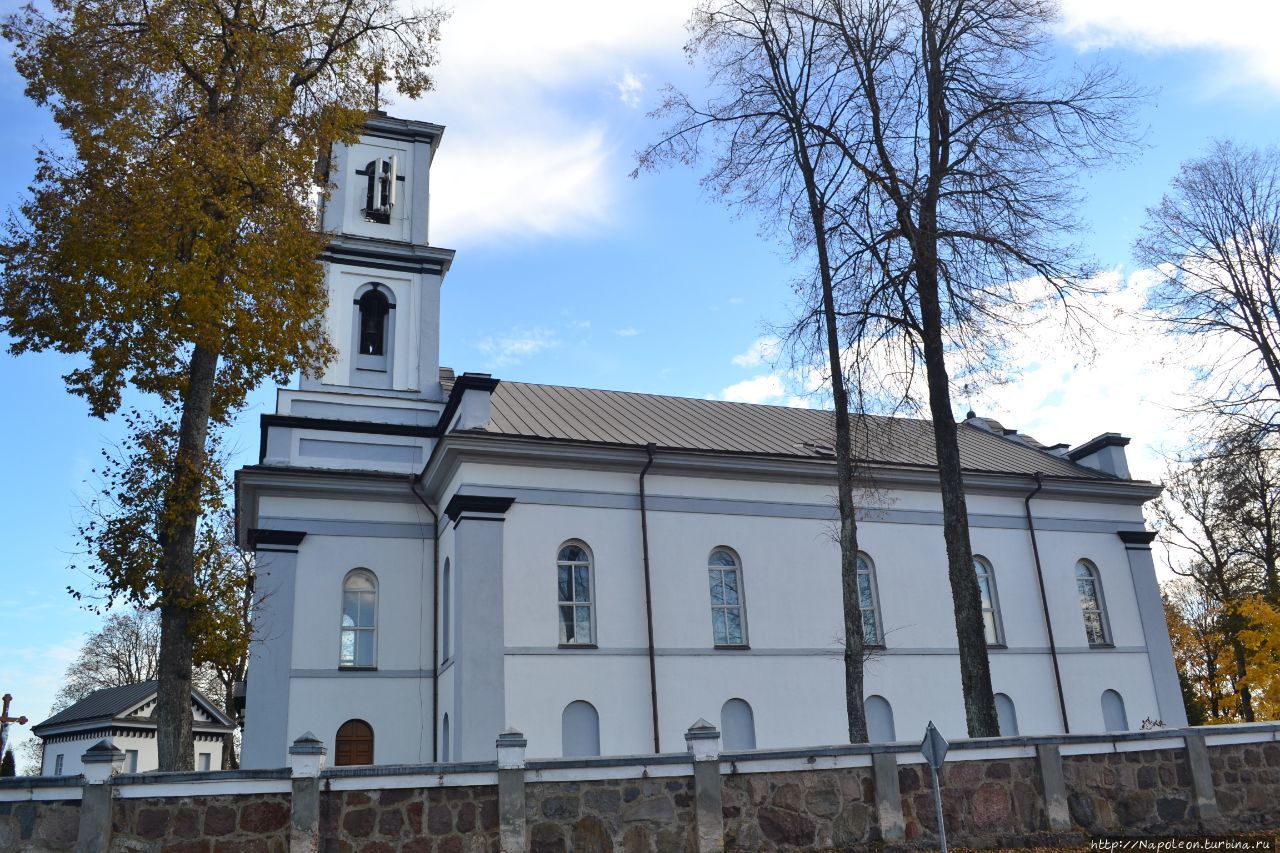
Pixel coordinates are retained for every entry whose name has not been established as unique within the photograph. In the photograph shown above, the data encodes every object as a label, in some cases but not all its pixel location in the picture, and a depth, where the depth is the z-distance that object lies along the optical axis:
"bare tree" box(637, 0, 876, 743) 14.85
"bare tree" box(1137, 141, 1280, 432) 20.58
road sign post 10.06
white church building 17.81
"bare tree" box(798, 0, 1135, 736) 14.62
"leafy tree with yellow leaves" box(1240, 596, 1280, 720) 23.70
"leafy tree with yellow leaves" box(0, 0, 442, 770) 12.12
